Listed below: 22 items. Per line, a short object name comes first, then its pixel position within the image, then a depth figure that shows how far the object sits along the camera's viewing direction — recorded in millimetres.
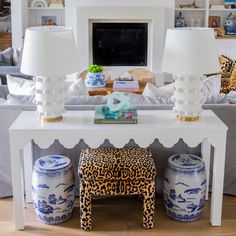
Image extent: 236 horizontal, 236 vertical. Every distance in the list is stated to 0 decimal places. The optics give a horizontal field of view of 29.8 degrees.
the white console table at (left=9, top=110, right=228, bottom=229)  2678
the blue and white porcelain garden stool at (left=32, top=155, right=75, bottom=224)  2826
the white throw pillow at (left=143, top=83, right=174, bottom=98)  3357
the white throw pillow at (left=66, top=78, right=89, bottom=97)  3426
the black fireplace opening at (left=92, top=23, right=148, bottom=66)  7488
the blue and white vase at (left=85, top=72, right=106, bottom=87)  5379
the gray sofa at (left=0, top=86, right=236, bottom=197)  3102
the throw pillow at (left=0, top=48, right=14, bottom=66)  5602
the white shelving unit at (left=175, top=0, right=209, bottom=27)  7670
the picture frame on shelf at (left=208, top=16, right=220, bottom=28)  7842
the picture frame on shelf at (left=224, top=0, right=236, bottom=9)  7645
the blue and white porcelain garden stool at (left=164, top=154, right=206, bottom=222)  2848
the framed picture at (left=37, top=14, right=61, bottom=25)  7711
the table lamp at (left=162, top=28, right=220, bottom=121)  2656
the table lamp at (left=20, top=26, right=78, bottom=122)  2629
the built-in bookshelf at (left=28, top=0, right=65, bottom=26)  7691
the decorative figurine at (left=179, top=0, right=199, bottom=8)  7633
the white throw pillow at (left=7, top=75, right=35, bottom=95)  3453
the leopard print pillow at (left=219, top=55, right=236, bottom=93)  5133
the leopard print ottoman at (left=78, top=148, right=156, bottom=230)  2764
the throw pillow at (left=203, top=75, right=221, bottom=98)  3358
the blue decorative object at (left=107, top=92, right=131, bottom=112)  2846
